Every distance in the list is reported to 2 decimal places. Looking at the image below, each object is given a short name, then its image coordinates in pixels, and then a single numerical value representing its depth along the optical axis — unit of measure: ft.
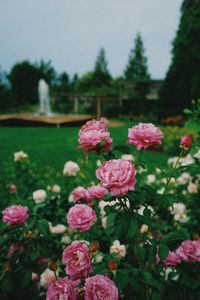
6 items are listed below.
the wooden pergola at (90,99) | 79.05
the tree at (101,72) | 144.56
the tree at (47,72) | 124.08
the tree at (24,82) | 111.73
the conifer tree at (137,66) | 151.12
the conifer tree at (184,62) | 48.99
